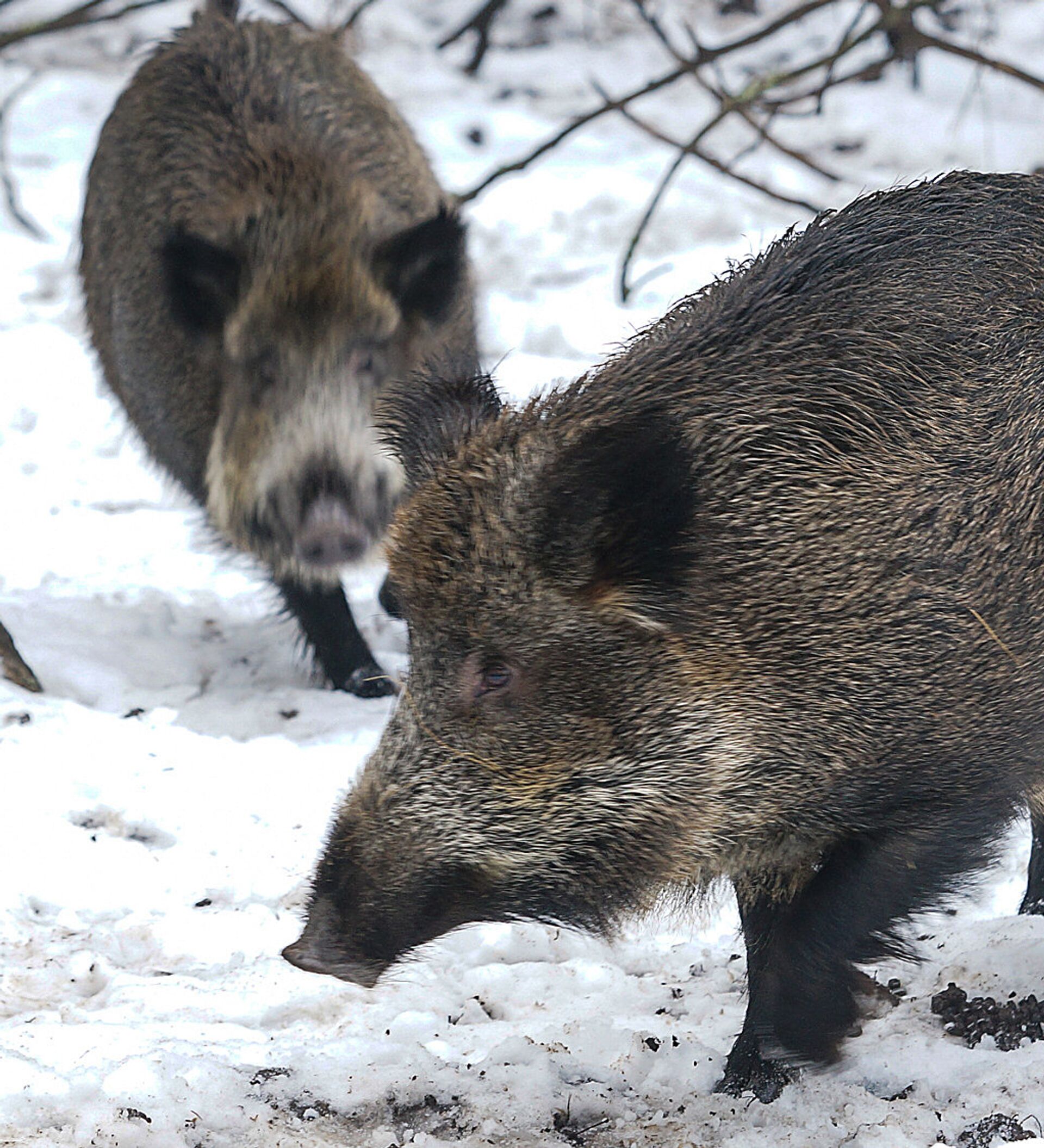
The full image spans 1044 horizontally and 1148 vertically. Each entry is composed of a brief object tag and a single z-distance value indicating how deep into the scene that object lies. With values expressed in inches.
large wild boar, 205.9
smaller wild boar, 353.7
